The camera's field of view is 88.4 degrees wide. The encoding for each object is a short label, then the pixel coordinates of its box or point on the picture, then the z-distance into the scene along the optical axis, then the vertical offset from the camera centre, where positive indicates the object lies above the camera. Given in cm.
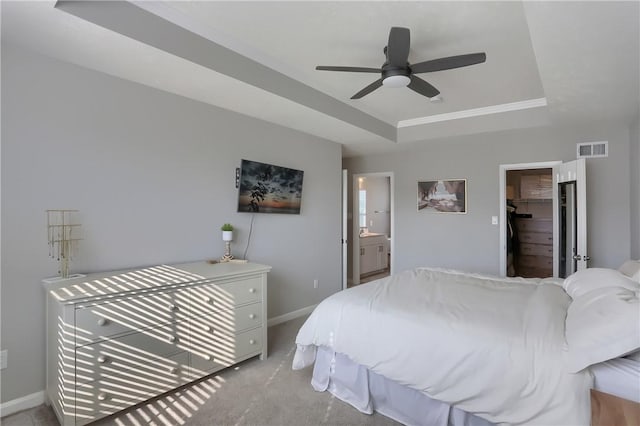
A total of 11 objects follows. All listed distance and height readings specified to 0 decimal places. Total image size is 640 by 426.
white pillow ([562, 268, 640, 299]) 192 -43
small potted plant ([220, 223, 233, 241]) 329 -18
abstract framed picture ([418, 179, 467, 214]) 500 +28
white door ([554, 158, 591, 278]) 351 -6
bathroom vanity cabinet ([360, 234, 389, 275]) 676 -84
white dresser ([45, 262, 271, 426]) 199 -84
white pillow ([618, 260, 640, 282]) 212 -41
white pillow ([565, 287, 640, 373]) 140 -53
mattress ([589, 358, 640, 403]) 141 -72
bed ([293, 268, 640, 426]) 154 -77
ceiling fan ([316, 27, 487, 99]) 206 +103
